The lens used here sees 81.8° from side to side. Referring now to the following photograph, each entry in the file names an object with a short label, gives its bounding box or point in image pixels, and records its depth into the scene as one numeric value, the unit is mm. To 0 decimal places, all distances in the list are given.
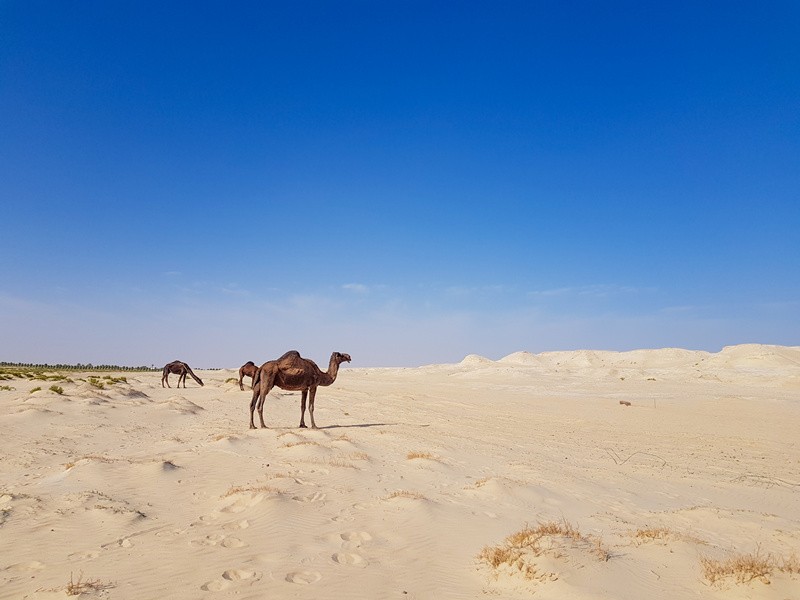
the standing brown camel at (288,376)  17359
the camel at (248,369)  23250
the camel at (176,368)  40062
